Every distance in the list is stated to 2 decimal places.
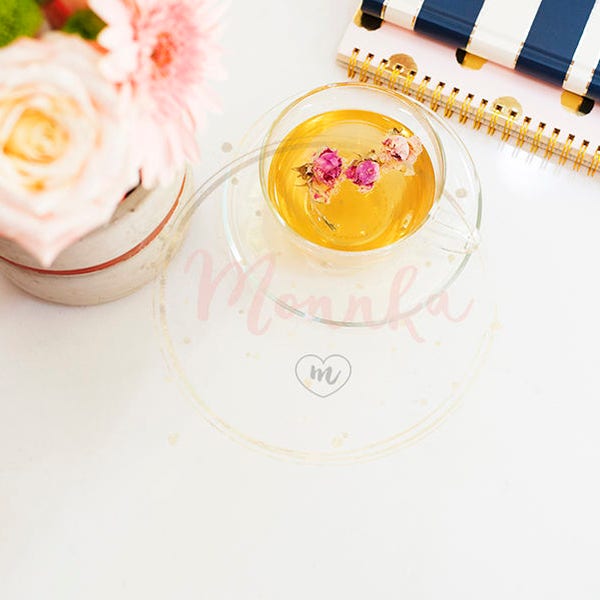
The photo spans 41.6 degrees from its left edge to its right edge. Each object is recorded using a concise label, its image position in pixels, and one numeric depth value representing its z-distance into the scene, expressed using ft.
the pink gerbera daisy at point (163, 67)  1.00
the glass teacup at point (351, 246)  2.04
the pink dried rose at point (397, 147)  1.96
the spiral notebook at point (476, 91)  2.12
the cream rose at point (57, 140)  0.98
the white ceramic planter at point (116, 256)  1.52
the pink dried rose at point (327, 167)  1.97
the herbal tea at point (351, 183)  2.00
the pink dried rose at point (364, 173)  1.98
